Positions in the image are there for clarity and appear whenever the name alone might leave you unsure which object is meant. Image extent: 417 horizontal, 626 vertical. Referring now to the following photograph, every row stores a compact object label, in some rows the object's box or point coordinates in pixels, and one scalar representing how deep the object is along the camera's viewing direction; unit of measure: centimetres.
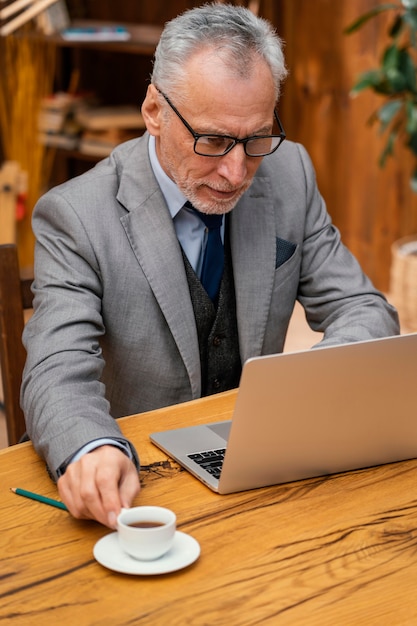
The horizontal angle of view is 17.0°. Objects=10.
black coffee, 160
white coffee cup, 154
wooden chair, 213
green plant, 401
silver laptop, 165
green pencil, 172
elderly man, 200
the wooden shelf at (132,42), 490
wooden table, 151
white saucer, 155
